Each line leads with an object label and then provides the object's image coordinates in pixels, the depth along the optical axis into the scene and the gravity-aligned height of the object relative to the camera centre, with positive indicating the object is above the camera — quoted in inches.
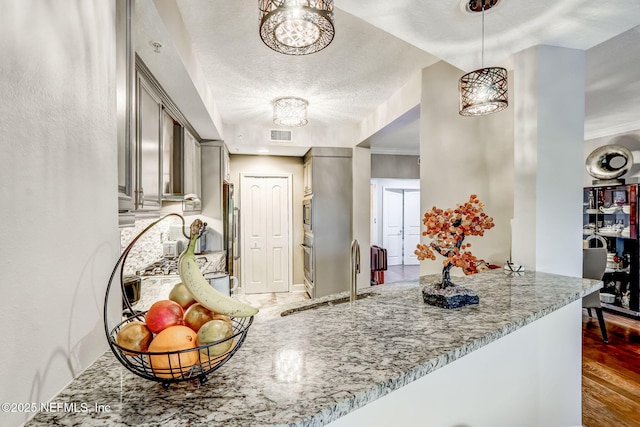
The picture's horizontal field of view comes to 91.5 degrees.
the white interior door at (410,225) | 310.8 -14.8
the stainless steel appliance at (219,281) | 55.9 -12.7
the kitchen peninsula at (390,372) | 23.1 -14.7
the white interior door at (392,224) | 302.5 -13.5
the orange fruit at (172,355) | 22.7 -10.6
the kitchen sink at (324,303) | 68.4 -21.0
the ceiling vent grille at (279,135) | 177.2 +42.9
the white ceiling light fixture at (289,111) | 128.6 +41.5
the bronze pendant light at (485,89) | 65.2 +26.0
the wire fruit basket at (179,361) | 22.6 -11.3
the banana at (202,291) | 25.8 -6.8
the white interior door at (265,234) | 208.4 -15.8
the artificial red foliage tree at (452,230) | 50.0 -3.2
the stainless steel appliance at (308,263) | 184.9 -32.7
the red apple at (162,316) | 24.8 -8.6
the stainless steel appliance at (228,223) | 158.2 -6.4
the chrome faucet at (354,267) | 58.8 -11.0
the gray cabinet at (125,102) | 40.8 +14.8
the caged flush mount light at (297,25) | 48.2 +31.0
